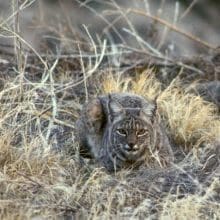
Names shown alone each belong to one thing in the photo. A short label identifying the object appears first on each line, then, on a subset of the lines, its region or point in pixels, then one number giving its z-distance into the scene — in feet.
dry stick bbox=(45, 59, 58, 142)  50.90
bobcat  49.55
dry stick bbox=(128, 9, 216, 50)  68.16
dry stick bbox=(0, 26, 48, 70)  49.02
